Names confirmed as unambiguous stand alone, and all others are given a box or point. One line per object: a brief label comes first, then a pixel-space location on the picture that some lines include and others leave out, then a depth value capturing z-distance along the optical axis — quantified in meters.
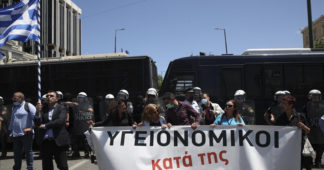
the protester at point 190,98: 8.25
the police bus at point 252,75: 10.31
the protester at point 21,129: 6.58
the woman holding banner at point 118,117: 6.04
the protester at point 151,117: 5.63
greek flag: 9.29
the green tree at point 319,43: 36.98
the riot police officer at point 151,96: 7.20
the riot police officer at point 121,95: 7.09
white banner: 5.34
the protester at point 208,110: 7.69
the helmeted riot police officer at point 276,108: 6.50
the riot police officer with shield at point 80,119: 9.62
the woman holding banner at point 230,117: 5.62
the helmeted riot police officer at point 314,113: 7.88
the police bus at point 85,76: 11.50
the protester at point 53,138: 5.72
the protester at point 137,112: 8.39
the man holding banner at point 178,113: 5.96
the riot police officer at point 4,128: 10.09
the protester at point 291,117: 5.37
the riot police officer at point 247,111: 8.94
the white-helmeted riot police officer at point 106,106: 9.79
